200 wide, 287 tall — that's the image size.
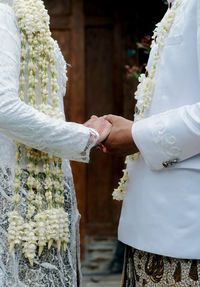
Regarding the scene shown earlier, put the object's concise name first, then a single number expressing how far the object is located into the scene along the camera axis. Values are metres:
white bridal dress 2.16
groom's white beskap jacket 2.15
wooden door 5.71
